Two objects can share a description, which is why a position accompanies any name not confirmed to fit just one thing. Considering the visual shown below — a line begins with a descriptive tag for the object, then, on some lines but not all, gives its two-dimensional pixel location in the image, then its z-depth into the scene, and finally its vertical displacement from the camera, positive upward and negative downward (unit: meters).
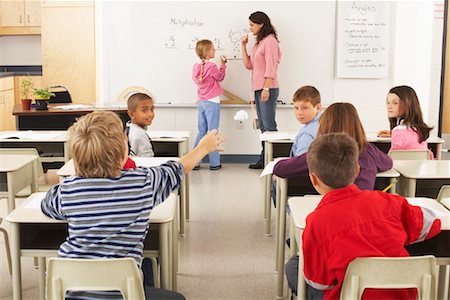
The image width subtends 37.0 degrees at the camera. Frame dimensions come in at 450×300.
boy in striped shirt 2.28 -0.46
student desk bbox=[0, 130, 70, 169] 4.77 -0.58
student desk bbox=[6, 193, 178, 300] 2.62 -0.71
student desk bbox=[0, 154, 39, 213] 3.60 -0.63
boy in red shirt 2.18 -0.52
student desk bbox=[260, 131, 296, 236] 4.70 -0.63
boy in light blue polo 4.16 -0.26
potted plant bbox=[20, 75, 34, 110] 6.11 -0.39
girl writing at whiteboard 6.79 -0.28
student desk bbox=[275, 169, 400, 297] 3.50 -0.69
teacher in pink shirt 6.78 -0.03
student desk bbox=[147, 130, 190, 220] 4.73 -0.59
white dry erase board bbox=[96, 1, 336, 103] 7.16 +0.22
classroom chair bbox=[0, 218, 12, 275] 3.89 -1.12
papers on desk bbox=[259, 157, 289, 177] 3.36 -0.54
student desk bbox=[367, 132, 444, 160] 4.92 -0.59
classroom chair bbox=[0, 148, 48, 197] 4.25 -0.58
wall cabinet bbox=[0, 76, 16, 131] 8.71 -0.55
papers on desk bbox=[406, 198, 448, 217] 2.59 -0.57
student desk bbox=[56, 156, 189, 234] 3.47 -0.56
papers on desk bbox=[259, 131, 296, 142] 4.78 -0.53
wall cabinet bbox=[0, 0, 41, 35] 9.17 +0.59
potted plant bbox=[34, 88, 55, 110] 6.07 -0.34
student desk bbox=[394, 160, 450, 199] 3.53 -0.59
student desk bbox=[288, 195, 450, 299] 2.52 -0.66
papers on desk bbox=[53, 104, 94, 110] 6.16 -0.43
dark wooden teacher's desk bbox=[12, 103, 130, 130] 6.04 -0.52
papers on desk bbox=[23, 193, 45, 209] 2.78 -0.60
